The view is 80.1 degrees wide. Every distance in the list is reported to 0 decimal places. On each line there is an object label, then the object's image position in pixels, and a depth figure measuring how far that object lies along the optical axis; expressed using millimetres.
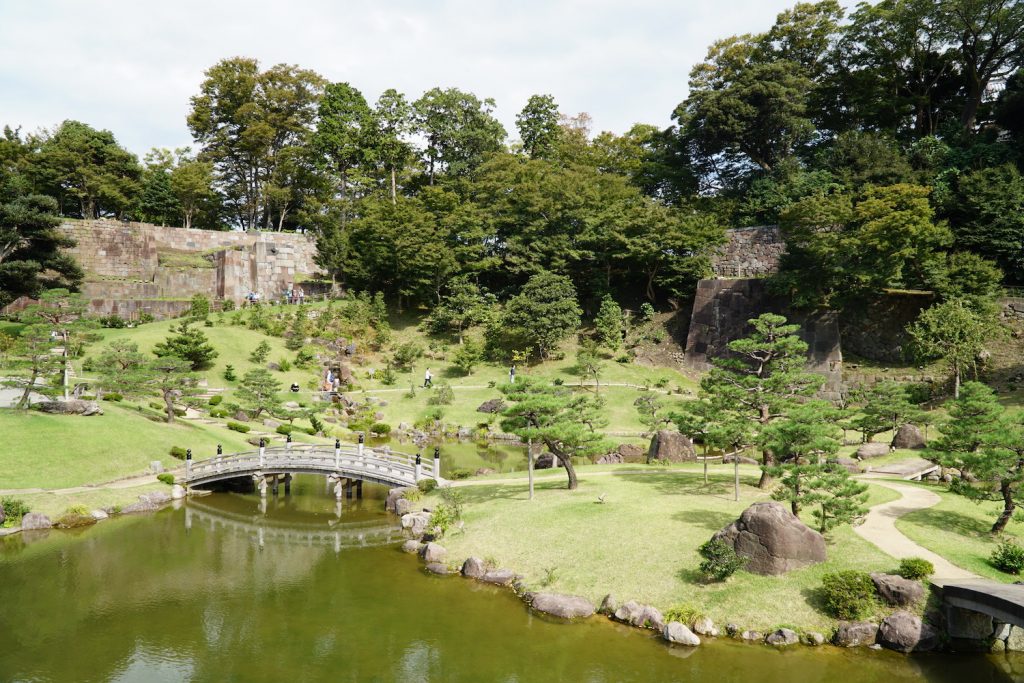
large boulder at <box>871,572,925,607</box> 13445
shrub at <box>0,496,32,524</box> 20047
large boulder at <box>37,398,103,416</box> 26141
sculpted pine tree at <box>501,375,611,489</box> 20031
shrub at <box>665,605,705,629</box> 13891
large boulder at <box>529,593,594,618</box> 14773
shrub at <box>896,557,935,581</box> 13812
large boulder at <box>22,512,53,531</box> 20078
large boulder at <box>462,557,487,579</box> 17125
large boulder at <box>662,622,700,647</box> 13337
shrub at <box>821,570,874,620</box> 13469
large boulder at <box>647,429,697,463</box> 26578
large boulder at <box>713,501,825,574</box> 14820
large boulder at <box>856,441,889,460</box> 25967
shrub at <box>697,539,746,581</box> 14578
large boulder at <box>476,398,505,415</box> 39062
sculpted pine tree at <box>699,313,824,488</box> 19469
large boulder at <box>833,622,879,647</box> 13133
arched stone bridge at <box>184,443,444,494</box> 23891
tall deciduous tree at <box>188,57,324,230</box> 57000
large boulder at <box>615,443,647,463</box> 30219
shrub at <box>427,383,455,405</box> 39906
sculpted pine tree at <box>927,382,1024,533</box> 15344
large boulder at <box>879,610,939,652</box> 12867
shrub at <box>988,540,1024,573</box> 14375
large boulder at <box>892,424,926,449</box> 26797
